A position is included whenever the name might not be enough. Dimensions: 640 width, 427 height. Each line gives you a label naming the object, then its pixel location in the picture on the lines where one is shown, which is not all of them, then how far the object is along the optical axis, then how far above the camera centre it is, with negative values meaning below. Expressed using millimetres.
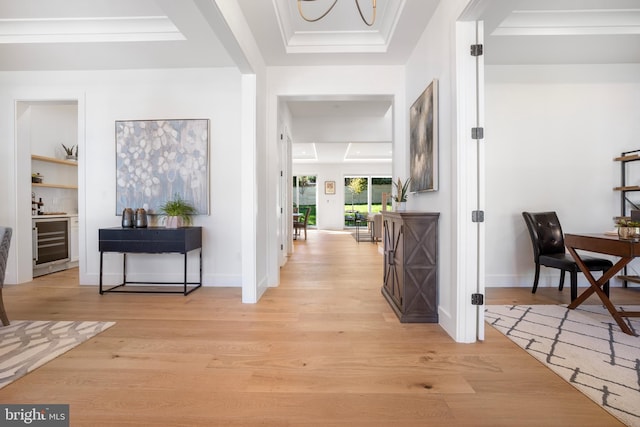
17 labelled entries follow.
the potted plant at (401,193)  3443 +198
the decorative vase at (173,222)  3594 -139
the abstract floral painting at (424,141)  2586 +663
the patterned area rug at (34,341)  1868 -959
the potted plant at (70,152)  5012 +963
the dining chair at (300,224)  9367 -428
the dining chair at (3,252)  2414 -333
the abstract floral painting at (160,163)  3805 +597
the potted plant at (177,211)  3604 -9
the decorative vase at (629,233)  2404 -179
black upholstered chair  3323 -323
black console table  3363 -333
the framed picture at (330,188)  12727 +956
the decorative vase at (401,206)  3443 +52
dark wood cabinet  2600 -494
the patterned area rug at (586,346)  1597 -954
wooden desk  2281 -327
